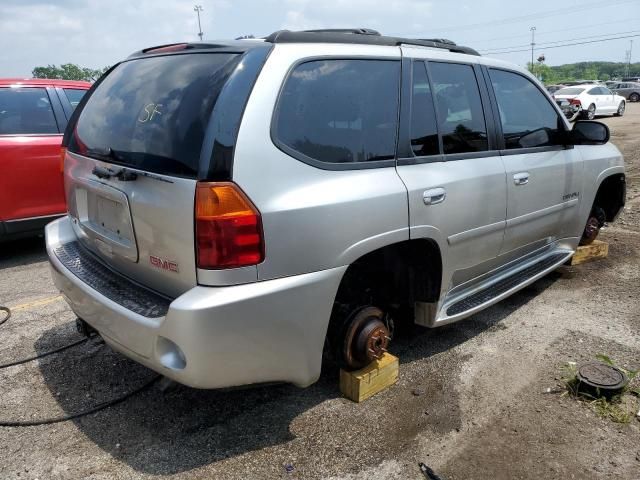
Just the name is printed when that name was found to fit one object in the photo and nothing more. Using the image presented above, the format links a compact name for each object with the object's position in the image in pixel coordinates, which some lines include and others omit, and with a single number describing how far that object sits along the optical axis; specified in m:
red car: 5.18
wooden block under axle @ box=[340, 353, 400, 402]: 2.91
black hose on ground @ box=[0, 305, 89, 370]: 3.34
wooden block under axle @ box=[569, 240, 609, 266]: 5.09
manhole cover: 2.94
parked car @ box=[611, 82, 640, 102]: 37.00
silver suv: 2.19
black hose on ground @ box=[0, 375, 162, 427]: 2.77
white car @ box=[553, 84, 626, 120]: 23.31
